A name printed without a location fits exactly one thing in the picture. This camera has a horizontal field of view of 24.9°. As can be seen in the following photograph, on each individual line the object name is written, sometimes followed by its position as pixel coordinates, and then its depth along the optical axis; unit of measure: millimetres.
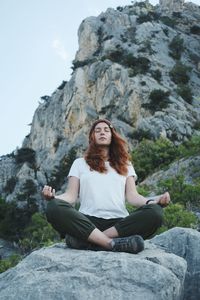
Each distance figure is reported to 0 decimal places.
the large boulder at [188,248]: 4512
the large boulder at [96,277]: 3445
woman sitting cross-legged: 4270
